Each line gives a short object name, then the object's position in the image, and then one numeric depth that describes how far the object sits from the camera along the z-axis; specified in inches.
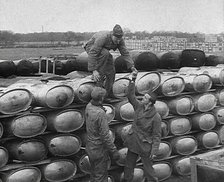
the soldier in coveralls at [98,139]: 234.2
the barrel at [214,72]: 357.1
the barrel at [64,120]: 259.1
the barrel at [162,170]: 312.3
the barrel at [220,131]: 358.3
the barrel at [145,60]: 399.9
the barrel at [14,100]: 241.8
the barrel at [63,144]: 258.4
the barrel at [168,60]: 438.3
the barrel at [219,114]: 353.1
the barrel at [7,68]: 464.1
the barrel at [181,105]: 325.7
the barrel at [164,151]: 314.5
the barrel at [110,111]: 281.4
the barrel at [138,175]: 295.6
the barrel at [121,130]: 291.9
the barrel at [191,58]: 449.7
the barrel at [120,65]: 390.0
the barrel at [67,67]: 514.6
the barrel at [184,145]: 327.9
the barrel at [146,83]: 309.6
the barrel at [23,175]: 240.2
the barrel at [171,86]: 319.6
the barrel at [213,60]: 468.8
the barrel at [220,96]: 358.6
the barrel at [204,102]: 338.6
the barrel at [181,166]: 326.6
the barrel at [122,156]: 289.6
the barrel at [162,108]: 312.7
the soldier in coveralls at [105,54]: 263.6
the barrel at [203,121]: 339.9
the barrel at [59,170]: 257.4
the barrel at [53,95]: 256.5
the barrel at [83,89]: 270.7
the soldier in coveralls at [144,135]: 254.4
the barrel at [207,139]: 345.4
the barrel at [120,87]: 292.7
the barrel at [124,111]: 292.5
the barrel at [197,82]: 337.0
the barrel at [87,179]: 282.2
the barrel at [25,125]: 244.1
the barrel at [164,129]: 316.5
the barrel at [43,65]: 522.9
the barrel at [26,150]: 247.6
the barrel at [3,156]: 235.5
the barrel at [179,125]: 326.3
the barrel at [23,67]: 477.7
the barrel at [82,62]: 431.8
